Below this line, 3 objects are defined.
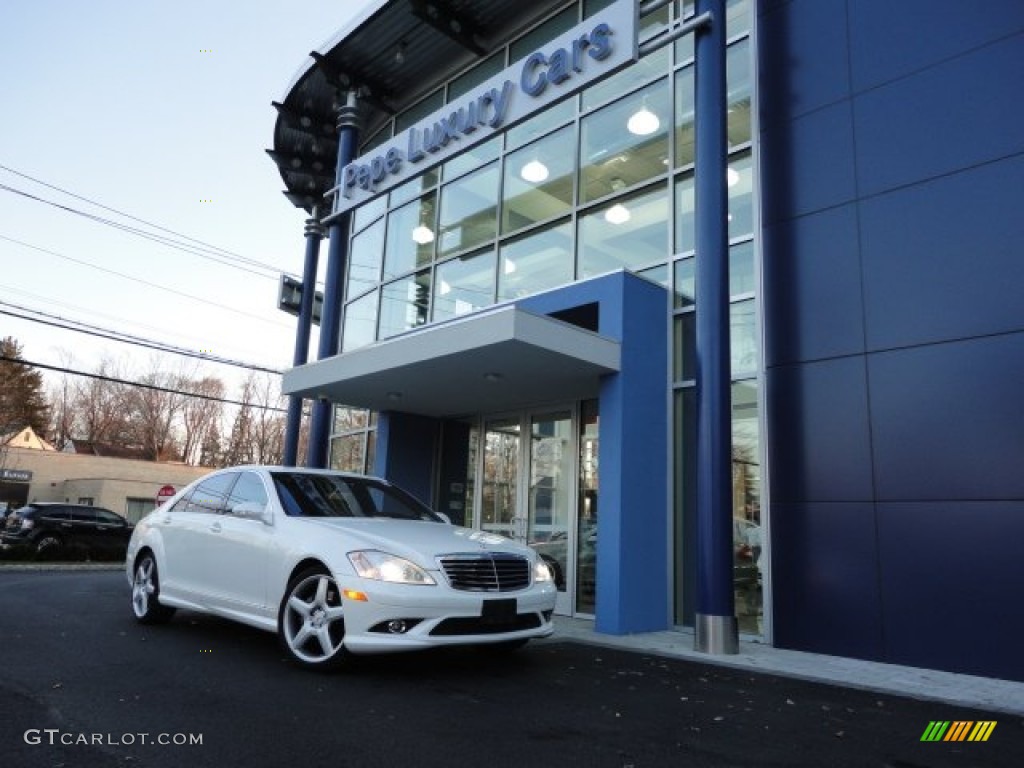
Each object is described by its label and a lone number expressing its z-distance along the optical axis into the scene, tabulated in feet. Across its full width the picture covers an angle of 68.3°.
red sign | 52.25
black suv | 58.54
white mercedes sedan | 16.02
